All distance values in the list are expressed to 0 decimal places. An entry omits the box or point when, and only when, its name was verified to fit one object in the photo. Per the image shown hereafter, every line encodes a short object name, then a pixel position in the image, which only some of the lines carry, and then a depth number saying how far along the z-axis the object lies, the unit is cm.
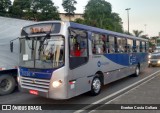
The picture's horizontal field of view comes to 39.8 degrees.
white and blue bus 700
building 7046
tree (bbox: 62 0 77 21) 6869
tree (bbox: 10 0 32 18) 4050
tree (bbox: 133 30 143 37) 6907
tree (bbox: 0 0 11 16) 3827
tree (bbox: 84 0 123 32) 6358
